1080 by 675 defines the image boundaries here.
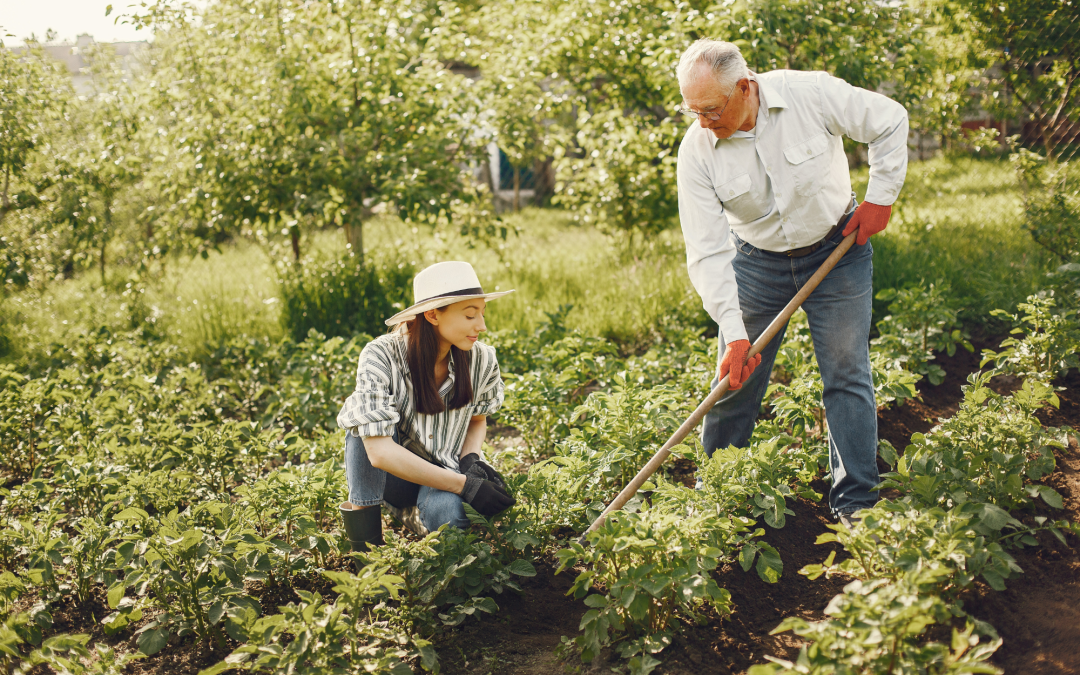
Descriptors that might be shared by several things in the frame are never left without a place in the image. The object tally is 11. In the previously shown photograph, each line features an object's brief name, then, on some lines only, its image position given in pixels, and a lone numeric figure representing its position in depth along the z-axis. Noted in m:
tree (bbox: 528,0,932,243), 5.54
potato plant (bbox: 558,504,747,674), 2.20
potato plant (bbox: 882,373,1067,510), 2.51
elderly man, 2.75
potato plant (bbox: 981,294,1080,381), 3.58
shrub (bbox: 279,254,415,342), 5.88
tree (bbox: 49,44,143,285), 6.21
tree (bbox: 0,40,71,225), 5.83
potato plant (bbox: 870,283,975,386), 4.02
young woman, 2.72
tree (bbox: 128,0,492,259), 5.87
